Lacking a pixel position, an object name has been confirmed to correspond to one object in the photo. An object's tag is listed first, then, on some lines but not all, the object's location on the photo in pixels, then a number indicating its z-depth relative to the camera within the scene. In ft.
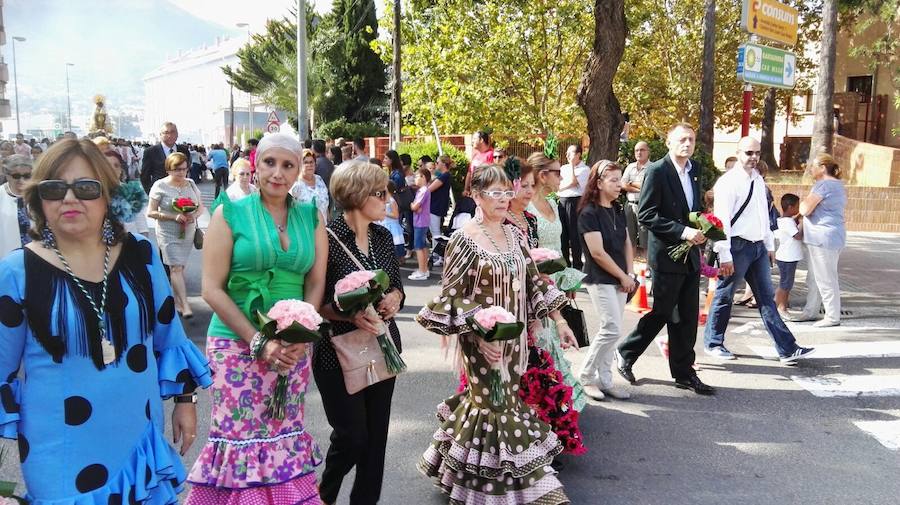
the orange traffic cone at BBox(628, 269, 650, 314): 28.68
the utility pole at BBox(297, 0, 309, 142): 62.39
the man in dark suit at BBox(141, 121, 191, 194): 33.22
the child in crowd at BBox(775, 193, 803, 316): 29.27
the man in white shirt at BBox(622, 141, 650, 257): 36.77
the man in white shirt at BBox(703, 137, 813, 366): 22.34
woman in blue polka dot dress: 8.00
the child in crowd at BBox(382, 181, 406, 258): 35.03
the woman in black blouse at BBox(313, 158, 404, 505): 11.59
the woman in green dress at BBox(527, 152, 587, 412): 16.71
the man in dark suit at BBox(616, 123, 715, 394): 19.62
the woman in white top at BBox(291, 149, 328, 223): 27.02
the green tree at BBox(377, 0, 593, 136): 58.85
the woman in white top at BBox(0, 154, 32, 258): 18.12
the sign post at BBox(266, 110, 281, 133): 66.94
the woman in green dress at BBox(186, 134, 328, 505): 10.15
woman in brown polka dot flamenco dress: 12.74
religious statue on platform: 100.07
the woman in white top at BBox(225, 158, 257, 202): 25.98
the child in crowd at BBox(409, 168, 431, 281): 37.37
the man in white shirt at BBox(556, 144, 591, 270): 33.68
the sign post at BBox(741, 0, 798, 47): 34.81
